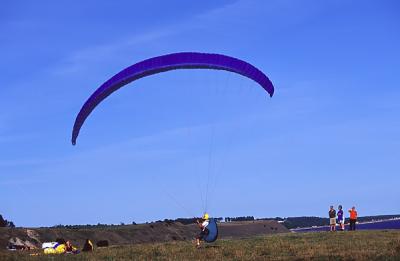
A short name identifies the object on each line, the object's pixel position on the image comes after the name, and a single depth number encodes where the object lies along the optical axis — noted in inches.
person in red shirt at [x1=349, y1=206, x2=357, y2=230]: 1493.2
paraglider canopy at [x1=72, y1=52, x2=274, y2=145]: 919.7
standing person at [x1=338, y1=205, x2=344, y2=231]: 1522.8
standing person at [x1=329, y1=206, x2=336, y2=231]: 1540.4
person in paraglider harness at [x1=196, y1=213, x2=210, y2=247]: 991.6
